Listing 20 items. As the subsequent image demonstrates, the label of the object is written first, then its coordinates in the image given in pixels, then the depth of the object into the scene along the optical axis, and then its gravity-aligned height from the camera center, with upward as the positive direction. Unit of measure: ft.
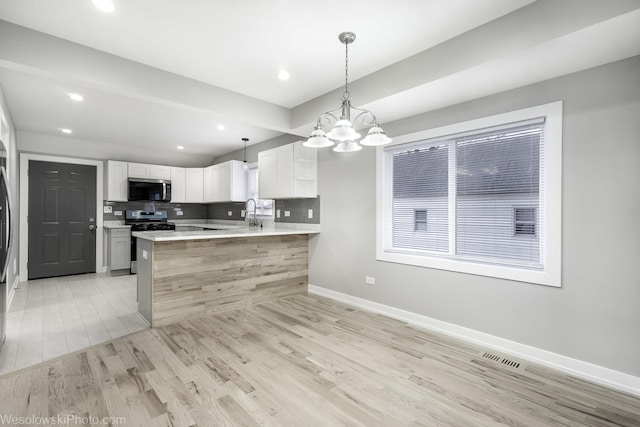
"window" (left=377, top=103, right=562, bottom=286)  8.36 +0.57
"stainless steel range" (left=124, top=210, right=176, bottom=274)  19.52 -0.64
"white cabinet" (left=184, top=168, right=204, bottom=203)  22.45 +2.11
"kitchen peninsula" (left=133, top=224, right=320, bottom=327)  10.65 -2.33
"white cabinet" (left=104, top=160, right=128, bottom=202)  19.22 +2.06
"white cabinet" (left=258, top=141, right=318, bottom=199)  14.48 +2.06
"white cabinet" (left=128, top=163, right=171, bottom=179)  20.15 +2.91
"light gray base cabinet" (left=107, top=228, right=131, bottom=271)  18.93 -2.31
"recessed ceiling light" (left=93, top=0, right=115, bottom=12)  6.84 +4.82
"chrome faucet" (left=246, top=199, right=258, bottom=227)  18.80 +0.34
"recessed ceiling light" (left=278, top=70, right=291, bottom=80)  10.08 +4.74
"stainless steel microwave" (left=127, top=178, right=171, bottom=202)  19.87 +1.58
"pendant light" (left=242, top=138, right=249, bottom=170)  19.95 +3.34
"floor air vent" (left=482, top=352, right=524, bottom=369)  8.20 -4.12
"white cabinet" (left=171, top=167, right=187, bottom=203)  21.90 +2.06
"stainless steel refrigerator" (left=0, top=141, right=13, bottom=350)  8.43 -0.58
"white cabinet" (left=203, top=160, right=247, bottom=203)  19.60 +2.09
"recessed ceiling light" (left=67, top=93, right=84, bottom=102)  11.56 +4.56
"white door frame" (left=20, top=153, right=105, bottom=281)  16.75 +0.69
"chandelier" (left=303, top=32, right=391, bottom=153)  7.52 +2.08
